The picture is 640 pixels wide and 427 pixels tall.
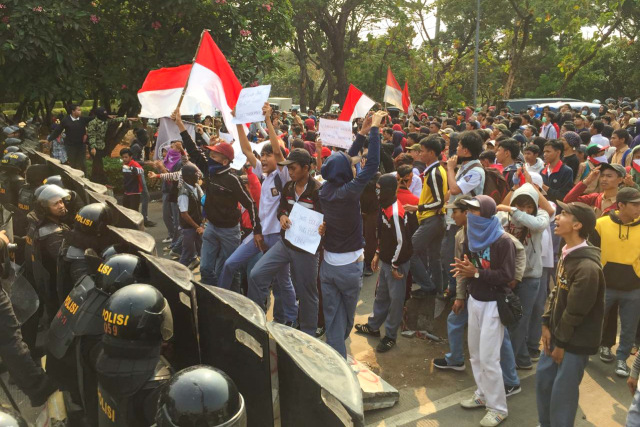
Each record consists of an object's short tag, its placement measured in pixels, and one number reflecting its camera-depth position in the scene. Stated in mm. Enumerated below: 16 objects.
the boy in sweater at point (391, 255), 5566
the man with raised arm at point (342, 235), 4488
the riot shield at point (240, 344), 2465
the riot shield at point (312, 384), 1982
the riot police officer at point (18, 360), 3994
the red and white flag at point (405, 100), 14039
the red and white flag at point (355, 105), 8133
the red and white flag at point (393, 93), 12078
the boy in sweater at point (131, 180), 9656
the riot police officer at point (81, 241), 4320
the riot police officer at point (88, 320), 3195
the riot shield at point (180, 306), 3086
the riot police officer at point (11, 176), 7336
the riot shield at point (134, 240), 3869
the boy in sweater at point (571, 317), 3693
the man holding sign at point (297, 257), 5121
